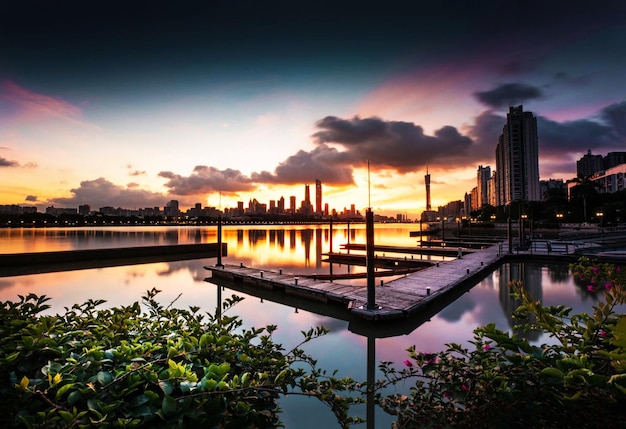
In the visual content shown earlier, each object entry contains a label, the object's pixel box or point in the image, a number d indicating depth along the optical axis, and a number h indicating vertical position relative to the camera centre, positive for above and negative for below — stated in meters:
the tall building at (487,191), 196.20 +18.02
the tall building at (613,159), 170.00 +35.09
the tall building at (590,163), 186.00 +35.23
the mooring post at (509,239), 26.12 -2.01
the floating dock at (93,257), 24.77 -3.84
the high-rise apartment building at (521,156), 131.38 +28.41
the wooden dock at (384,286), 10.73 -3.27
